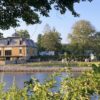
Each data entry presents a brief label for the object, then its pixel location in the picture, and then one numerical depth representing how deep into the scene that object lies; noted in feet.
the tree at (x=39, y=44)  265.55
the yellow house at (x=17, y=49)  245.10
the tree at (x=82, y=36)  243.27
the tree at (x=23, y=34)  303.23
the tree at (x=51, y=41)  239.62
